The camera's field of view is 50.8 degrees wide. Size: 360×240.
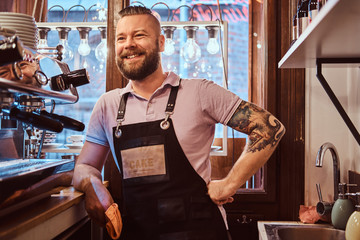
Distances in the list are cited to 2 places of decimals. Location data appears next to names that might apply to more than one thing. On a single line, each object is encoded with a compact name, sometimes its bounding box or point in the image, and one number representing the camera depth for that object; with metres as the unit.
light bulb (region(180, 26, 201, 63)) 2.22
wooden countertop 0.97
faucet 1.87
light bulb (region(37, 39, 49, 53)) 2.30
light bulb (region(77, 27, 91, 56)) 2.32
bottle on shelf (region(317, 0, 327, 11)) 1.38
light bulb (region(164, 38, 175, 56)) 2.23
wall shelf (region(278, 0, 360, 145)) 0.90
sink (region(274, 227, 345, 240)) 1.85
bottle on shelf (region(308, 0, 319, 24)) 1.70
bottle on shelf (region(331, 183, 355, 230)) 1.76
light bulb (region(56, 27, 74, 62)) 2.32
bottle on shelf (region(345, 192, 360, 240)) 1.37
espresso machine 1.00
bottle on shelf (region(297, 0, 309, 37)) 1.79
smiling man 1.51
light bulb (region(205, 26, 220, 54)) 2.23
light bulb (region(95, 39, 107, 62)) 2.30
